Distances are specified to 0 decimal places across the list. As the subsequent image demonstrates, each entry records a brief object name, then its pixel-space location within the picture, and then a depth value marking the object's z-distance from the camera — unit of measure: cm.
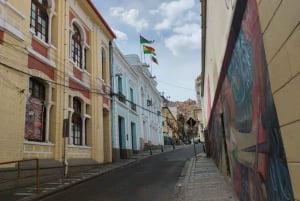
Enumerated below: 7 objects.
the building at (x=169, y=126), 6196
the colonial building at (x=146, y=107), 3566
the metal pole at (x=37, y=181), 1061
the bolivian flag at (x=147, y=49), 3544
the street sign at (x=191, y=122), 2325
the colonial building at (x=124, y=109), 2506
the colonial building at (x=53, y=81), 1189
